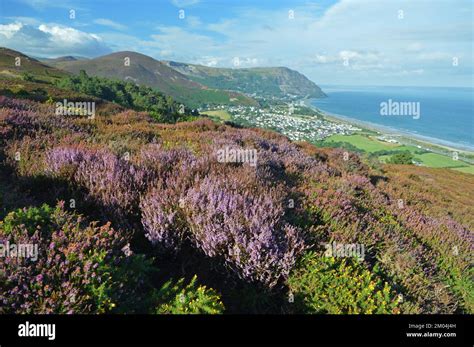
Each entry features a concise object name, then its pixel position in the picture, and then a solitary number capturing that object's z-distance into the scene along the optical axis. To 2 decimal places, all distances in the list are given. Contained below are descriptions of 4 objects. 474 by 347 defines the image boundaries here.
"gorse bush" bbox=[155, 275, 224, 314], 3.05
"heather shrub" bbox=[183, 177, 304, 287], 3.94
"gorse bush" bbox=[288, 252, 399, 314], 3.63
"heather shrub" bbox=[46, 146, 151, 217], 4.50
